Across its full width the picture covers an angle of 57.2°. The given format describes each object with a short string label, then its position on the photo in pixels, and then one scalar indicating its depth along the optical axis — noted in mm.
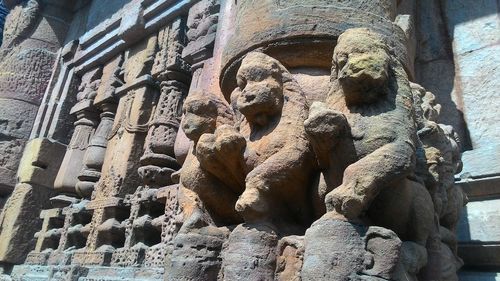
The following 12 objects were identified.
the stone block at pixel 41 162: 4520
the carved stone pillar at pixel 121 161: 3385
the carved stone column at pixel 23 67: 4907
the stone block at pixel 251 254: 1521
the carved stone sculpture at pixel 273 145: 1634
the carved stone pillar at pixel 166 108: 3395
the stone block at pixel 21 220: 4223
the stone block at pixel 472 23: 2818
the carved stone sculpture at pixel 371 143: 1400
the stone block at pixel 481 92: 2572
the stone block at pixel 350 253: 1278
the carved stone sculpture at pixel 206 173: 1900
